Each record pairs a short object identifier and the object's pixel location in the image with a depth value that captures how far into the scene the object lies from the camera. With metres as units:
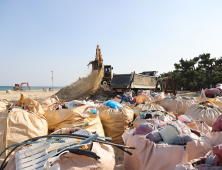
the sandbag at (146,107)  3.75
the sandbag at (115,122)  3.24
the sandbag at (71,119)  2.76
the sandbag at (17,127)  2.14
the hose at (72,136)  1.36
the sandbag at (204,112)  3.05
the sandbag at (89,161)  1.39
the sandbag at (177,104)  4.44
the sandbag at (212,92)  4.66
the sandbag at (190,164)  1.23
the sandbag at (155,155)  1.60
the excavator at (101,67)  12.06
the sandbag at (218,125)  2.03
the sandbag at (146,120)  2.61
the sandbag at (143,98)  4.87
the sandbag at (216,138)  1.84
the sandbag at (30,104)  2.97
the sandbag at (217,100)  4.06
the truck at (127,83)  9.77
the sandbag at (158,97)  5.58
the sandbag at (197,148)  1.61
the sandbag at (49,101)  4.32
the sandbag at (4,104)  3.33
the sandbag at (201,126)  2.32
